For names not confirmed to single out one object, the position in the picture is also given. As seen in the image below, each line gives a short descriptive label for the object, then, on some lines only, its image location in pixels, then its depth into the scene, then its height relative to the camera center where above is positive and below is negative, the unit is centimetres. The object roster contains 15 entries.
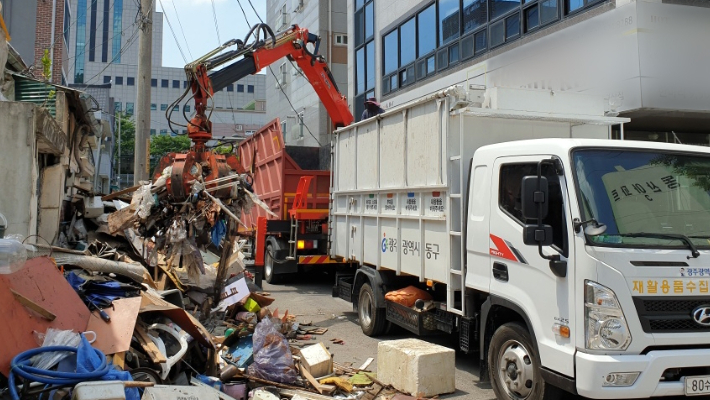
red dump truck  1119 +34
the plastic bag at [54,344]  397 -89
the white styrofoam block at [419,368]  532 -136
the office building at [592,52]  907 +323
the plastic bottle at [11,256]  417 -23
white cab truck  386 -14
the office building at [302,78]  2662 +815
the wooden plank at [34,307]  424 -62
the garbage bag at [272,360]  549 -131
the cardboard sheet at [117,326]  459 -86
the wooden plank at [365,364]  617 -154
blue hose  368 -98
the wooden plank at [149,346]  480 -105
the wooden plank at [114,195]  1071 +59
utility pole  1232 +278
